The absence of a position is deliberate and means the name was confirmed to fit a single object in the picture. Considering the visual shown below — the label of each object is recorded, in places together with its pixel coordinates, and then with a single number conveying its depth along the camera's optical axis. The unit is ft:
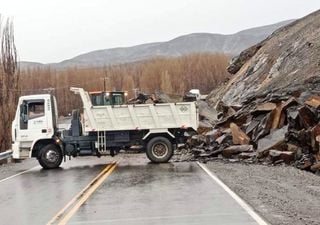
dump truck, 72.33
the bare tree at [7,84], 92.94
